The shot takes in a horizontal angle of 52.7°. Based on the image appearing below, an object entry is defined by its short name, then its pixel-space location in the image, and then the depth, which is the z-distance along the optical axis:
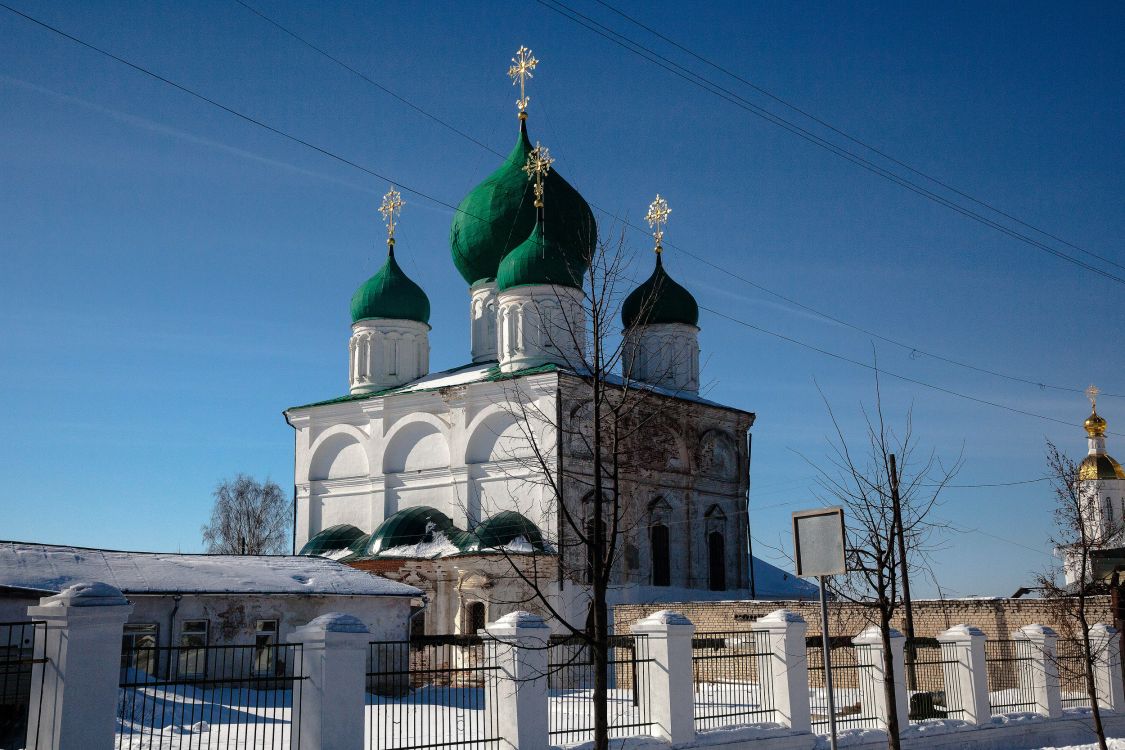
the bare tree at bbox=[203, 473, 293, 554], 42.19
